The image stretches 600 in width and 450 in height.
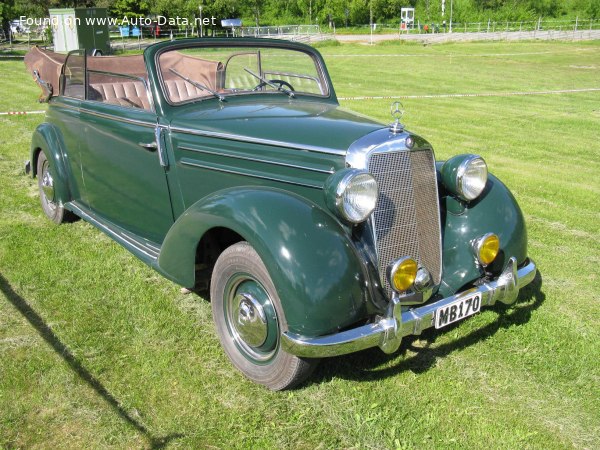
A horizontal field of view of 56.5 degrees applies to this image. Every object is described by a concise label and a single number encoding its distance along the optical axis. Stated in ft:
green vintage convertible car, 8.68
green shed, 82.94
